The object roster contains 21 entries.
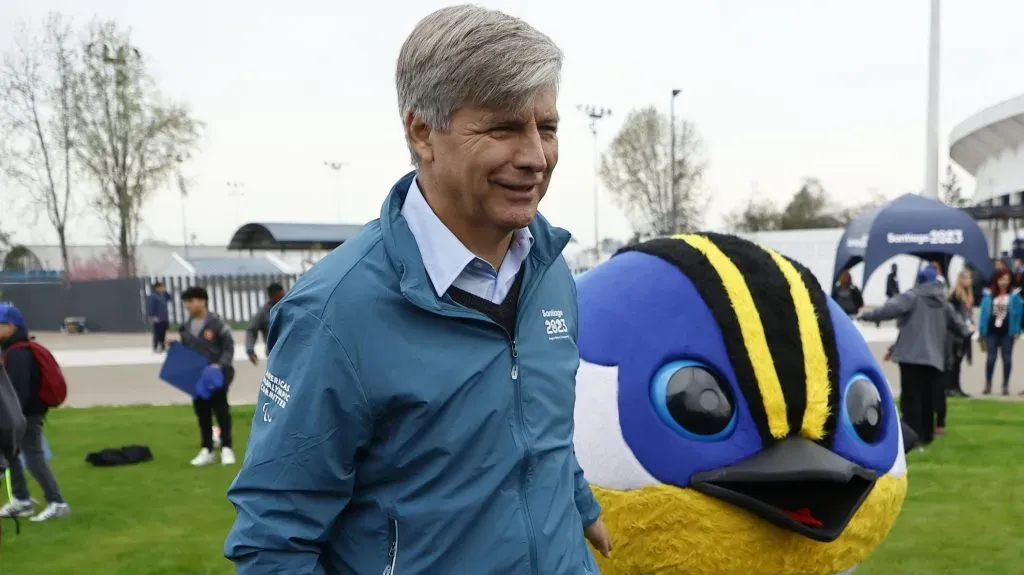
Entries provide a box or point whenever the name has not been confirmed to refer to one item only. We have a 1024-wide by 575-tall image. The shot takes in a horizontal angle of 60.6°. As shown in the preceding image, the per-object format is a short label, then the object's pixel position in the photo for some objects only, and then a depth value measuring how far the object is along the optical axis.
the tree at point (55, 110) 26.22
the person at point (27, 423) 5.95
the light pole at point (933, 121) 21.78
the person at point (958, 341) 9.82
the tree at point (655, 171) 45.03
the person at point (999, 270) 10.80
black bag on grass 7.81
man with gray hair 1.48
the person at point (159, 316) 18.16
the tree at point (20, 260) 40.74
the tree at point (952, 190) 70.25
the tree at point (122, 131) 27.59
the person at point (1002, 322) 10.56
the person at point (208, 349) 7.62
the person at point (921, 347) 7.64
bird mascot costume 2.79
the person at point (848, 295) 12.23
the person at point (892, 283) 20.36
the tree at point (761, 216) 57.62
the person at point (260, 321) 9.00
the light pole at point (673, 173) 38.66
